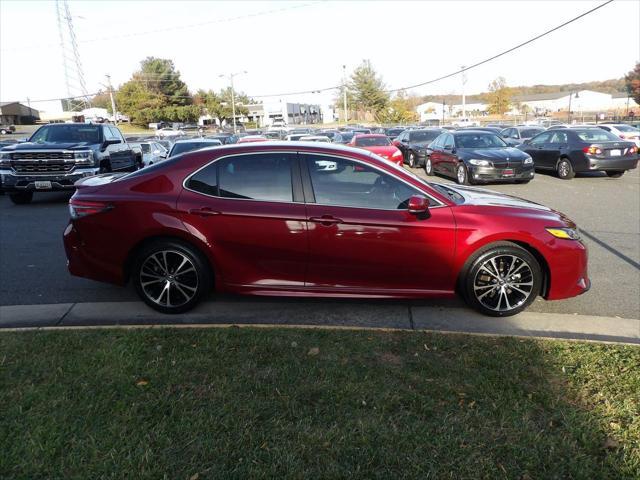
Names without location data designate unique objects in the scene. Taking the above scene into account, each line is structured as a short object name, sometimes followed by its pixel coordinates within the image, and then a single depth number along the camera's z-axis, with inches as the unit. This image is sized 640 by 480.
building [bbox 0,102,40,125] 3422.7
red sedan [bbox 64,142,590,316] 176.9
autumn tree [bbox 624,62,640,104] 2728.8
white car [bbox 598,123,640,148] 889.0
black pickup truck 447.5
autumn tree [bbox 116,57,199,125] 3218.5
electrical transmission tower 2544.3
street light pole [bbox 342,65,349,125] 2830.7
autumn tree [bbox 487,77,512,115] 3198.8
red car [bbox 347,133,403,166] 677.3
